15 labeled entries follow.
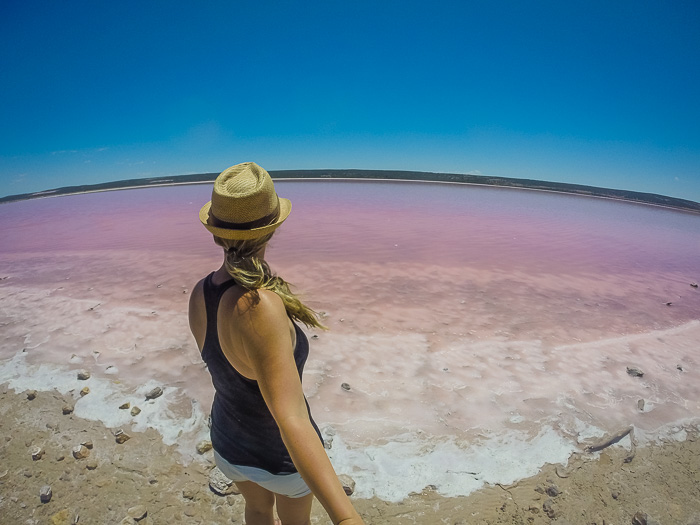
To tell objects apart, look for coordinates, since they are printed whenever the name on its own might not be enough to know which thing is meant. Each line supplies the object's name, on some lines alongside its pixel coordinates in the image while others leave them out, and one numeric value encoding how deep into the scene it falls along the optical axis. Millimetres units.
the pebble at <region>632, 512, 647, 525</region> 2138
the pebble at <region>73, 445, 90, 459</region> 2516
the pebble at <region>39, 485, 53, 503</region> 2211
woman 958
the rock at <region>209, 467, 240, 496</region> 2298
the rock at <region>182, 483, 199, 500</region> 2273
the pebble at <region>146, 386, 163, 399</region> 3164
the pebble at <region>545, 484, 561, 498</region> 2338
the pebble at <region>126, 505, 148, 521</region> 2137
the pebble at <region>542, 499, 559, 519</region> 2210
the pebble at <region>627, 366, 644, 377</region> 3633
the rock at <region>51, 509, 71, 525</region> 2099
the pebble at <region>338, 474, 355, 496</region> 2373
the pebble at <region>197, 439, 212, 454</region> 2625
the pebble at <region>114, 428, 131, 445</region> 2680
